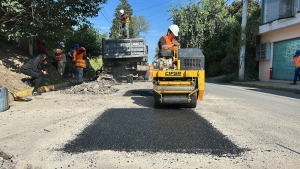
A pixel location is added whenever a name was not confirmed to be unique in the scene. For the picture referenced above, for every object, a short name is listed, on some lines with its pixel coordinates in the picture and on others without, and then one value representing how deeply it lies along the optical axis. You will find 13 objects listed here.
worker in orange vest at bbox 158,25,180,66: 7.00
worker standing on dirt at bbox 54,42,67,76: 14.02
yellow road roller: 6.48
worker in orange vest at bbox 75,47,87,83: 11.94
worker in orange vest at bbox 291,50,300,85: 13.14
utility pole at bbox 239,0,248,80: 17.73
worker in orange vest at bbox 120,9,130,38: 15.41
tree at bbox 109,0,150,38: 69.00
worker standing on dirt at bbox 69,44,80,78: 12.77
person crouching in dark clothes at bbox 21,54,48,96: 8.95
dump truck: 14.42
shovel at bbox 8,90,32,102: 7.84
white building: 15.15
